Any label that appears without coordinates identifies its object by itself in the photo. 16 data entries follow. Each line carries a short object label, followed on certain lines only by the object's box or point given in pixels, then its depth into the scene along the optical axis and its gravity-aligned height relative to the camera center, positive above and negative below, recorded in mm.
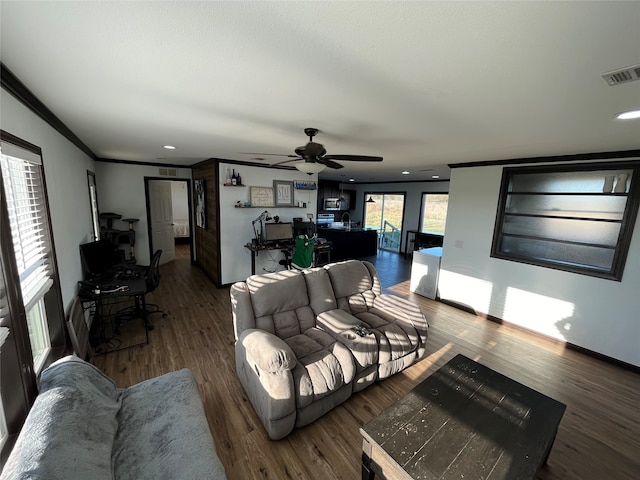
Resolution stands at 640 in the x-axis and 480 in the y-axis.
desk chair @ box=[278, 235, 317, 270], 4426 -851
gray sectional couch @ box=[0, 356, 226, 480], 1051 -1247
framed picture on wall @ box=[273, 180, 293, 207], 5207 +191
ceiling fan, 2344 +436
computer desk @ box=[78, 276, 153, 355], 2789 -1060
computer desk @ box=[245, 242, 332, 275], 4729 -861
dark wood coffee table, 1359 -1320
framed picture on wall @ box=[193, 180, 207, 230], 5152 -57
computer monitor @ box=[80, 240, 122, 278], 3154 -800
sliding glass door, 8680 -374
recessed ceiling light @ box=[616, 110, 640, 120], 1683 +665
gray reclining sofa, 1873 -1225
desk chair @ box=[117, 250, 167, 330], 3309 -1146
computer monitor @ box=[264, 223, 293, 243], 4982 -581
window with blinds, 1546 -262
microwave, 9183 +23
